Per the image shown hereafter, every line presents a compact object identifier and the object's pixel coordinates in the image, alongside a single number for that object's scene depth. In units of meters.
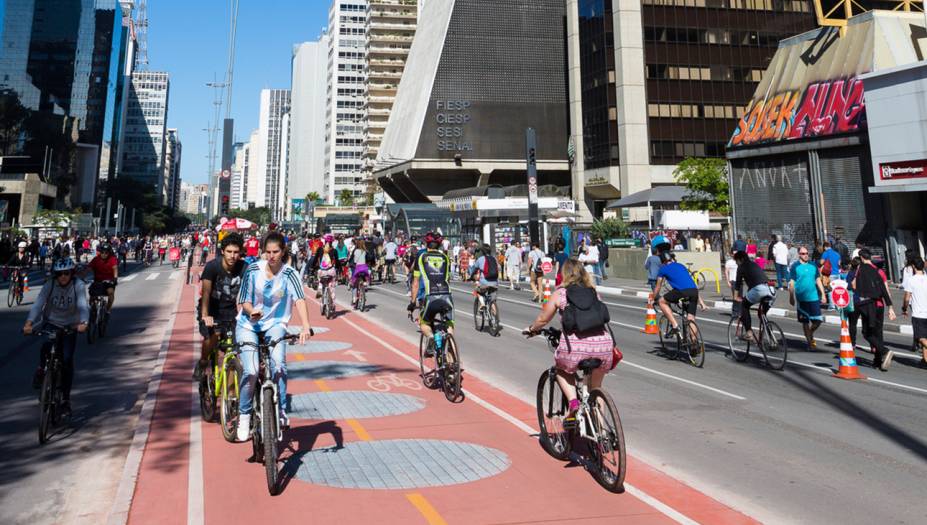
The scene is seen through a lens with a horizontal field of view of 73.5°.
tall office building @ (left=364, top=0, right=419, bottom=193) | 117.00
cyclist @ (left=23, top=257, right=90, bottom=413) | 6.55
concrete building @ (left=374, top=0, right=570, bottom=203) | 80.00
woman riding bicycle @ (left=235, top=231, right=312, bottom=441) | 5.41
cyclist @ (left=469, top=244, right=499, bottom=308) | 14.50
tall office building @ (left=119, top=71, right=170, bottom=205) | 186.25
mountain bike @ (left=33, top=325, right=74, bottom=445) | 6.20
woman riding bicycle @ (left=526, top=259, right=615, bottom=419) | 5.25
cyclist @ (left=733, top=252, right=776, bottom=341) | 10.33
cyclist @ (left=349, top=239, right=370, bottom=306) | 18.05
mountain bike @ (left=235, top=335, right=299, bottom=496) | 4.73
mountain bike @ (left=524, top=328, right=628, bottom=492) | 4.85
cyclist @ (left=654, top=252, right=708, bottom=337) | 10.37
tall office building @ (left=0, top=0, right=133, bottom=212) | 93.69
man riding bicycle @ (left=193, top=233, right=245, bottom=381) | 6.92
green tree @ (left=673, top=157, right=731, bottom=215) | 44.31
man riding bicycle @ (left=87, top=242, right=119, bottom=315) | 12.98
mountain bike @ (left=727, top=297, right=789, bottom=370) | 10.37
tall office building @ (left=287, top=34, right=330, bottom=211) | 172.88
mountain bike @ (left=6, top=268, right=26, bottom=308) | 19.02
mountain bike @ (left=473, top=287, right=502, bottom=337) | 14.31
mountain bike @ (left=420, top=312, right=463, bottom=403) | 7.88
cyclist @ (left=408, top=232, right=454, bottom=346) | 8.45
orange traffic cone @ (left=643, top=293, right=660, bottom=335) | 14.25
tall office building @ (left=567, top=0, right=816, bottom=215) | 61.81
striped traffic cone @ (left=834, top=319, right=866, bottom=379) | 9.66
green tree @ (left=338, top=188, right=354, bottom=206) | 123.81
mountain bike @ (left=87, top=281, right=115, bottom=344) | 12.78
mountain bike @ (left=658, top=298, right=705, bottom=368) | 10.55
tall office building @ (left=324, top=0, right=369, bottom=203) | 138.00
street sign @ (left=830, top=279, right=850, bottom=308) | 10.77
